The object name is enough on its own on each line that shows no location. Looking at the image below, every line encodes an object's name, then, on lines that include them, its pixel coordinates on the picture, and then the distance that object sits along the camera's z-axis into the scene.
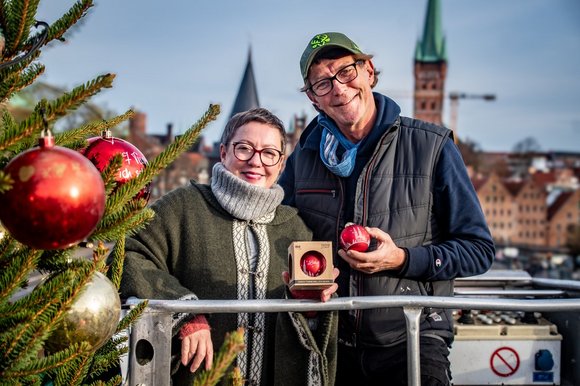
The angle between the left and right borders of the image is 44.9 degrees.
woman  2.69
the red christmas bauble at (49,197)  1.33
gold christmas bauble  1.67
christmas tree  1.35
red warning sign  3.89
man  3.01
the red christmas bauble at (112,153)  2.21
